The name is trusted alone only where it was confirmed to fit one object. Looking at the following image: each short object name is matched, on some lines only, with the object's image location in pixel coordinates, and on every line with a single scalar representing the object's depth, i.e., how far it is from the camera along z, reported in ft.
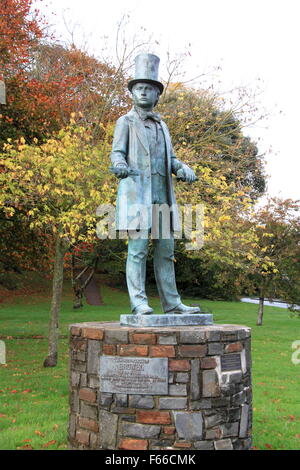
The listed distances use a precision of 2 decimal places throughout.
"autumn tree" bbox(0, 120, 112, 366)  30.30
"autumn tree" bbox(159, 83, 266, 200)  38.29
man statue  17.69
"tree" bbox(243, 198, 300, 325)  64.28
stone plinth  15.11
